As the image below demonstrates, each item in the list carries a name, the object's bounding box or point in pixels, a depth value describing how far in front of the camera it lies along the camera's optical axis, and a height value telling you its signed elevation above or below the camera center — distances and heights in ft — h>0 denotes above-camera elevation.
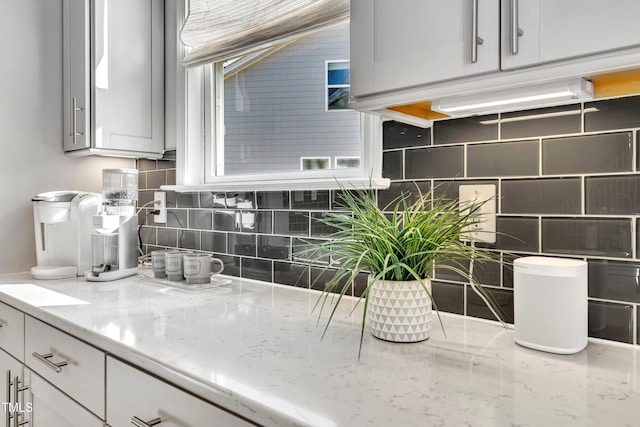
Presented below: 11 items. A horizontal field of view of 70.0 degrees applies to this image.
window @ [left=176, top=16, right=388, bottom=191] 5.17 +1.11
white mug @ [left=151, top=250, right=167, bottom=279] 6.01 -0.75
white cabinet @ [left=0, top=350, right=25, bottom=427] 4.95 -2.03
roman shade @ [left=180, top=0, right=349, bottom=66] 4.80 +2.20
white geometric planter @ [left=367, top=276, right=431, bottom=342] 3.33 -0.73
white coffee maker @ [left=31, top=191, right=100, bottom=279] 6.35 -0.28
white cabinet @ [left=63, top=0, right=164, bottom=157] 6.59 +1.97
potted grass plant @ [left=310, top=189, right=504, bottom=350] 3.33 -0.37
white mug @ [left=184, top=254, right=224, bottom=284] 5.47 -0.71
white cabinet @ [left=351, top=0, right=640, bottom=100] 2.42 +1.04
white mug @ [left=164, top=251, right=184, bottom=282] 5.74 -0.72
